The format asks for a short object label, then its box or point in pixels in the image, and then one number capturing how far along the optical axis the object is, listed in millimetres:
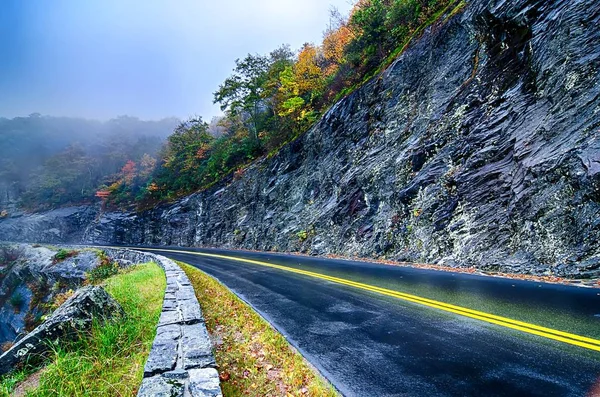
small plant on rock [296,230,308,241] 18703
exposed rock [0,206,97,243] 47469
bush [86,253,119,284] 19239
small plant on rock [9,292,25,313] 25312
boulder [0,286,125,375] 3877
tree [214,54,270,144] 32875
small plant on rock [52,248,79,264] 26684
